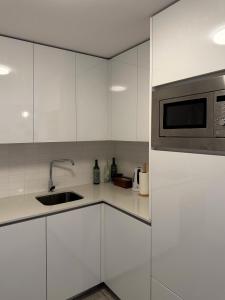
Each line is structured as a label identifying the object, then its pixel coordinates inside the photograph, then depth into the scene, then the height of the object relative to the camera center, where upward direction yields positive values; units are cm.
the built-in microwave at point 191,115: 108 +15
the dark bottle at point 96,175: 252 -35
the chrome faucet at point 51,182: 224 -39
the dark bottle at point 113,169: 261 -30
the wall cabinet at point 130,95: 181 +43
